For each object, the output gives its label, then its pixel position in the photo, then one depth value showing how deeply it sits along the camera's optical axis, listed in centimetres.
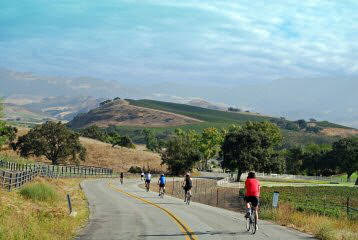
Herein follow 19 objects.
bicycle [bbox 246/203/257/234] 1937
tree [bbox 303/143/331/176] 14338
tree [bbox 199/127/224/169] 13900
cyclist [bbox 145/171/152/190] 4919
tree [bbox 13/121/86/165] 9562
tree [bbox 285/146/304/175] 15238
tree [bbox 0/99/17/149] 10629
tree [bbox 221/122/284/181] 9531
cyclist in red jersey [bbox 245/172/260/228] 1977
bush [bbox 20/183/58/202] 2925
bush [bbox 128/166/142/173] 10944
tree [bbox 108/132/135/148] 14999
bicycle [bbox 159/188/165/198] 4137
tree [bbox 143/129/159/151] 17938
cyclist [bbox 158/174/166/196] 4068
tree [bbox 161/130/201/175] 10338
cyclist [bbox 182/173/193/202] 3522
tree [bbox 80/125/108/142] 16534
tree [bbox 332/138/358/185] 12319
